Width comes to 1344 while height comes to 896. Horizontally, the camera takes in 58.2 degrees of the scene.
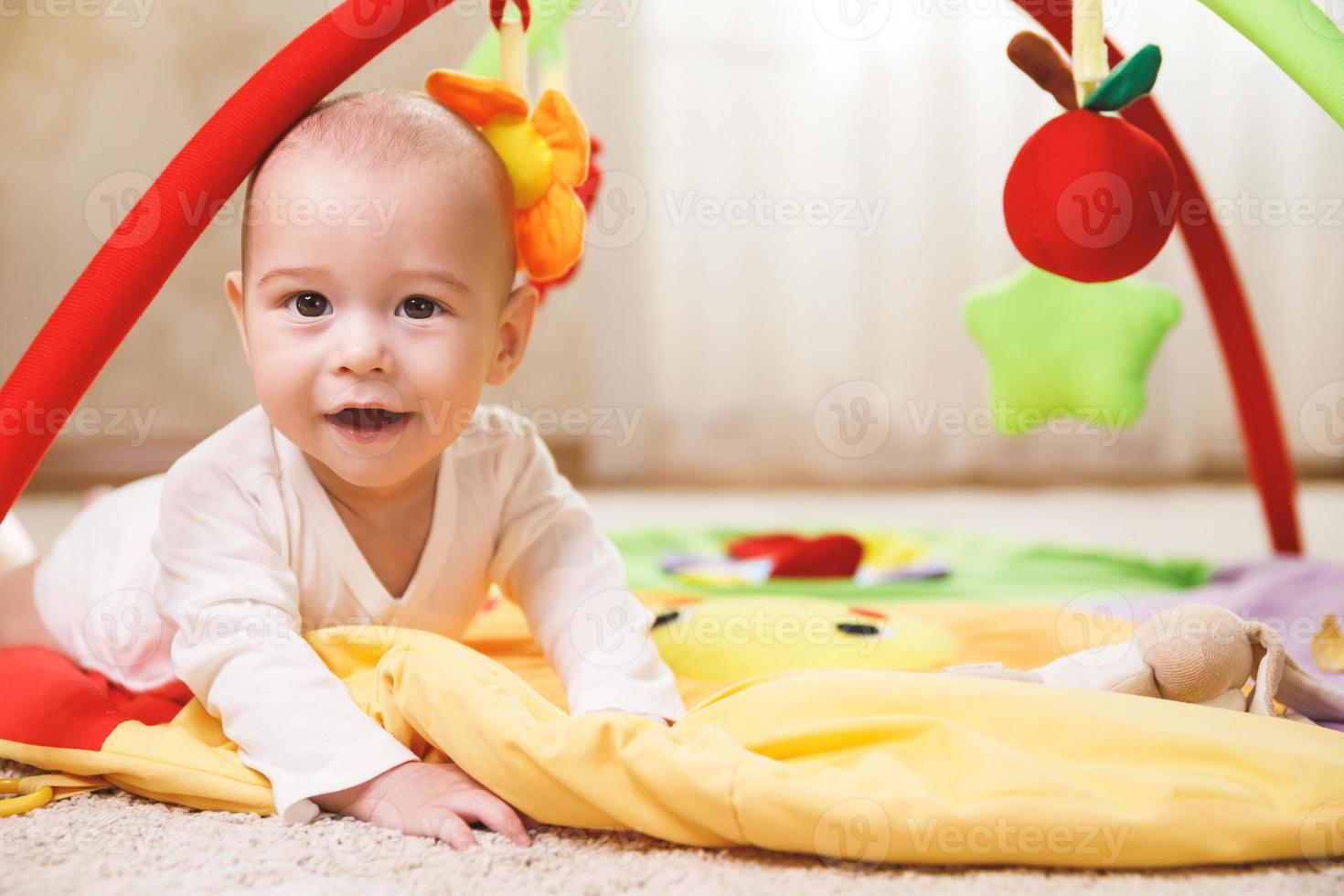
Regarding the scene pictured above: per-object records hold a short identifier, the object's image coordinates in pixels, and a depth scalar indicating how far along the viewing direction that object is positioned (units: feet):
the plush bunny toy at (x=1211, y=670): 2.35
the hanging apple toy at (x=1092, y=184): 2.35
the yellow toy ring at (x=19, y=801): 2.19
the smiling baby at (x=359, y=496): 2.26
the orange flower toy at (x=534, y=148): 2.70
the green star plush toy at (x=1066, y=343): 3.98
